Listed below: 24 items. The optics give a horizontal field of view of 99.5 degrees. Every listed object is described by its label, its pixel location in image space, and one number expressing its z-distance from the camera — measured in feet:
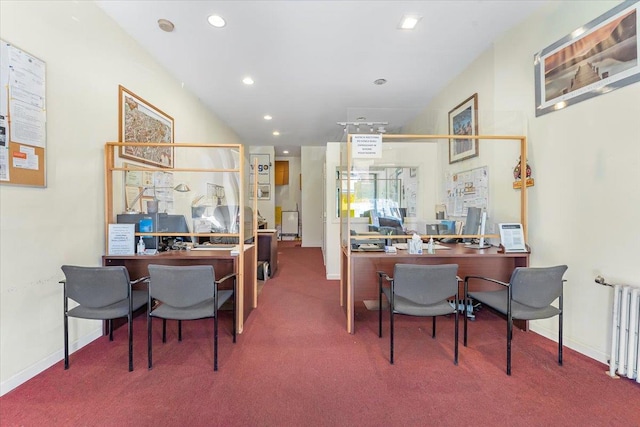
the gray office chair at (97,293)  6.54
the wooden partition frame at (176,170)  8.64
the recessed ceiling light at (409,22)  8.47
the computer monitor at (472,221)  9.73
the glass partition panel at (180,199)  9.01
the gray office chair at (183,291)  6.54
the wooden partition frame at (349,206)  8.80
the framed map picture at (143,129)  9.45
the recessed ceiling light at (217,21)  8.51
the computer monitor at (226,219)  9.32
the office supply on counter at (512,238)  8.66
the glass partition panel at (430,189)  9.59
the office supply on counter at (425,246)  9.78
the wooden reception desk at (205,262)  8.64
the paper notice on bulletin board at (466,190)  10.44
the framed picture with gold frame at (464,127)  11.08
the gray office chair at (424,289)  6.82
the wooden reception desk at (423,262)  8.87
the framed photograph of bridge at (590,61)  6.14
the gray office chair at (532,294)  6.46
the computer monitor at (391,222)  10.51
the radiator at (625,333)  5.91
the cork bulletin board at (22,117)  5.92
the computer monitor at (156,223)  9.04
